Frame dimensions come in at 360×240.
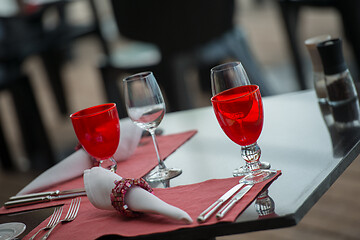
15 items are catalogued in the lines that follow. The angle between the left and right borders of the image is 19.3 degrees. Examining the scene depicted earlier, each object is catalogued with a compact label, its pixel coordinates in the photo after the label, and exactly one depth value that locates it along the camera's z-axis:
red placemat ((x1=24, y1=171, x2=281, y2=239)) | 1.77
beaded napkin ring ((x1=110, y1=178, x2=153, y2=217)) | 1.82
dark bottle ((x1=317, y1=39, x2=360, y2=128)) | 2.15
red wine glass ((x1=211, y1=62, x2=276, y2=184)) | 1.87
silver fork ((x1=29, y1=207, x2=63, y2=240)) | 1.87
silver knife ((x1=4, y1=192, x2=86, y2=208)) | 2.01
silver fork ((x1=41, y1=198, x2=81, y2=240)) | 1.85
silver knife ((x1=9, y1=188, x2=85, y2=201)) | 2.02
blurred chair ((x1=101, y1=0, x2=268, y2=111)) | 4.25
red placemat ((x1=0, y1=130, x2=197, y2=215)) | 2.01
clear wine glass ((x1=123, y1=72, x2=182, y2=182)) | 2.01
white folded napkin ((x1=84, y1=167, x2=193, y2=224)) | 1.77
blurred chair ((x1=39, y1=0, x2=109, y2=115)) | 5.57
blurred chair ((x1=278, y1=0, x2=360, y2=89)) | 4.07
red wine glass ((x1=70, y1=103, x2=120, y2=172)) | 1.99
